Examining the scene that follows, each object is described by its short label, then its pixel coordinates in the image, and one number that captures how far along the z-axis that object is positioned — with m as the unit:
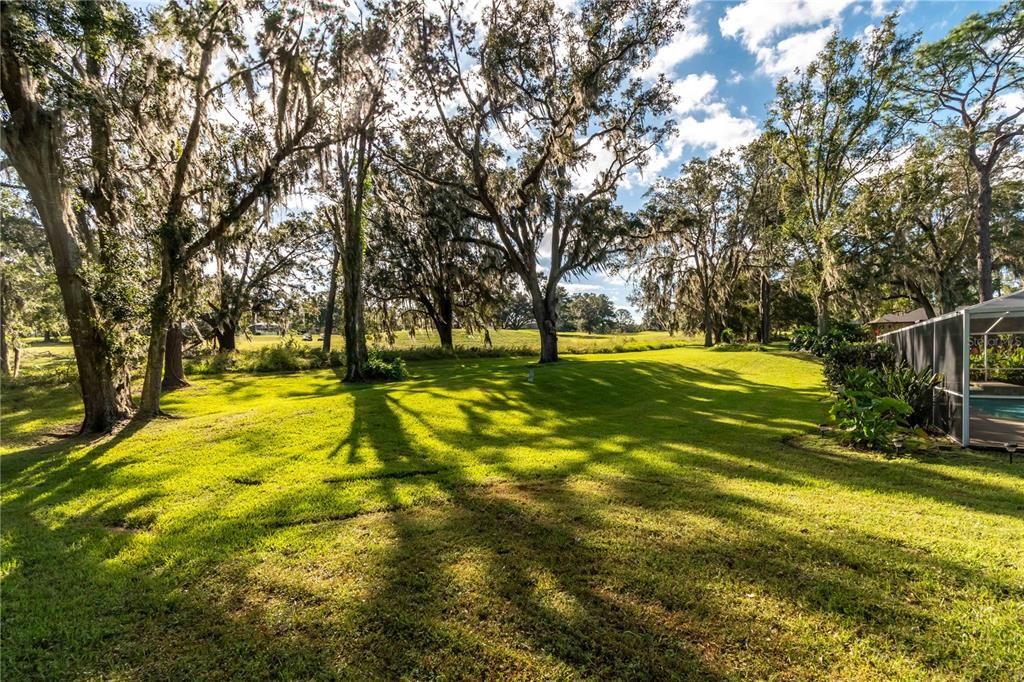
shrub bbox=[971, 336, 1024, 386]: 14.28
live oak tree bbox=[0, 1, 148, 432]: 6.21
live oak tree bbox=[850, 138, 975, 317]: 19.30
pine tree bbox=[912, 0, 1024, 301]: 14.74
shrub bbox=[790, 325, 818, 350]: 20.58
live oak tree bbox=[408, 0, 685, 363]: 14.45
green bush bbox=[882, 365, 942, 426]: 7.76
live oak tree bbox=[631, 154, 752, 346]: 25.92
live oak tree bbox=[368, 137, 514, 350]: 19.39
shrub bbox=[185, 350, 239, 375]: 17.31
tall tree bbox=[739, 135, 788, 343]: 24.75
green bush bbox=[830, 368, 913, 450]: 6.42
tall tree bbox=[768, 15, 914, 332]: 18.25
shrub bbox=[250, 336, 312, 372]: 18.16
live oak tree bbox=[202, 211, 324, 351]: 21.55
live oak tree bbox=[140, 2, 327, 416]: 8.20
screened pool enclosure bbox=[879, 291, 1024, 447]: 6.36
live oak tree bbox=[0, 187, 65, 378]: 14.83
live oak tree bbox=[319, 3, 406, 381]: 11.38
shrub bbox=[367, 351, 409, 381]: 14.39
